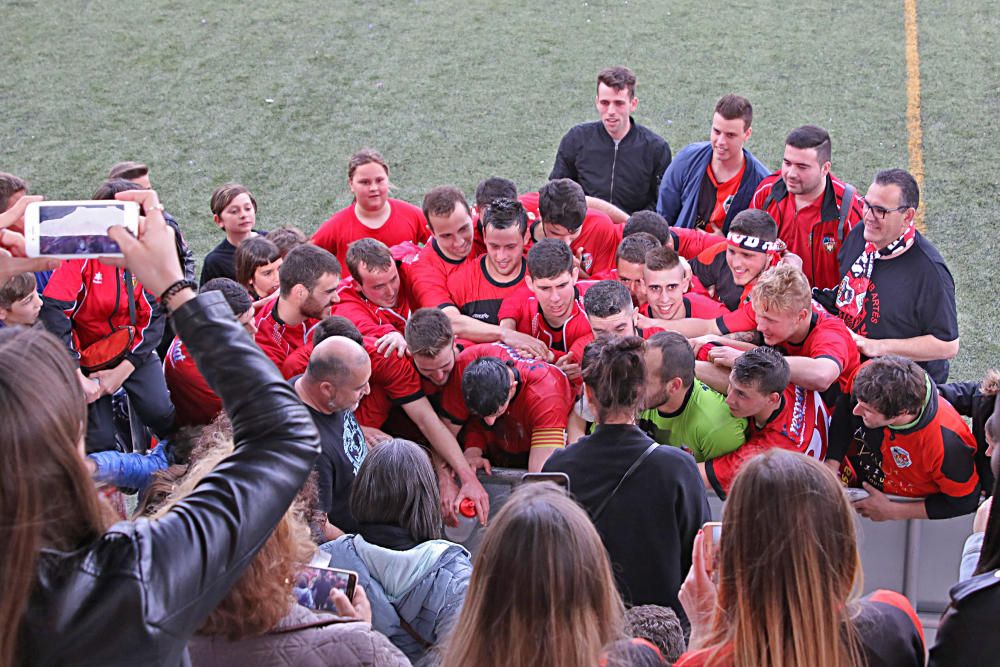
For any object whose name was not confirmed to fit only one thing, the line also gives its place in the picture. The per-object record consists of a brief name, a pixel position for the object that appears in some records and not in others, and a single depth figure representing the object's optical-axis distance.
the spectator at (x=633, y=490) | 2.93
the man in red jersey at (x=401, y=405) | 3.77
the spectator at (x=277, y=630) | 1.89
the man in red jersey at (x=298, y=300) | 4.12
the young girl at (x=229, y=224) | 5.45
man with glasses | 4.35
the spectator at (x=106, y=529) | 1.21
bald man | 3.37
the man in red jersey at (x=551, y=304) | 4.14
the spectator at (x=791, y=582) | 1.83
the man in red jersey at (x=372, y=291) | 4.38
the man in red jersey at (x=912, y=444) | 3.44
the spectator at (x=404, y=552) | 2.56
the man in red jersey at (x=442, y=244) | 4.68
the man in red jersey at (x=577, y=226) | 4.79
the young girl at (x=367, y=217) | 5.30
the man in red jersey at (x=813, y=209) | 5.07
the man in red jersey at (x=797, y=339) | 3.79
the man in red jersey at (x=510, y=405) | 3.63
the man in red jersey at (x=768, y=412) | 3.53
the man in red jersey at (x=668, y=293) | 4.34
